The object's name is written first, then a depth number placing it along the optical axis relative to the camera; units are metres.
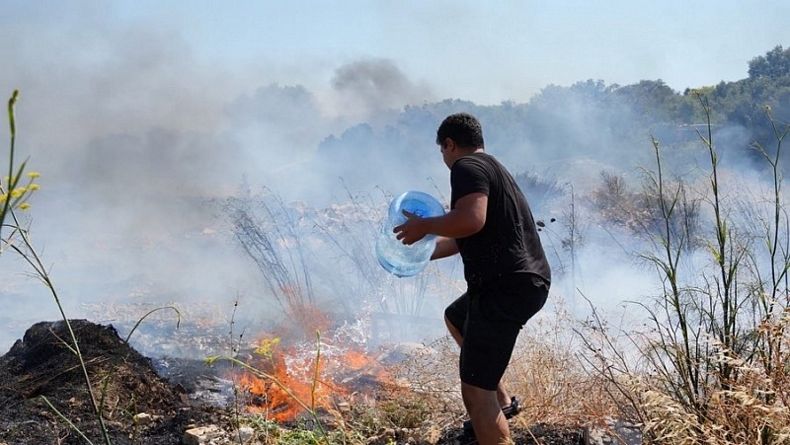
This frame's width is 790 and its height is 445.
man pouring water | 3.00
